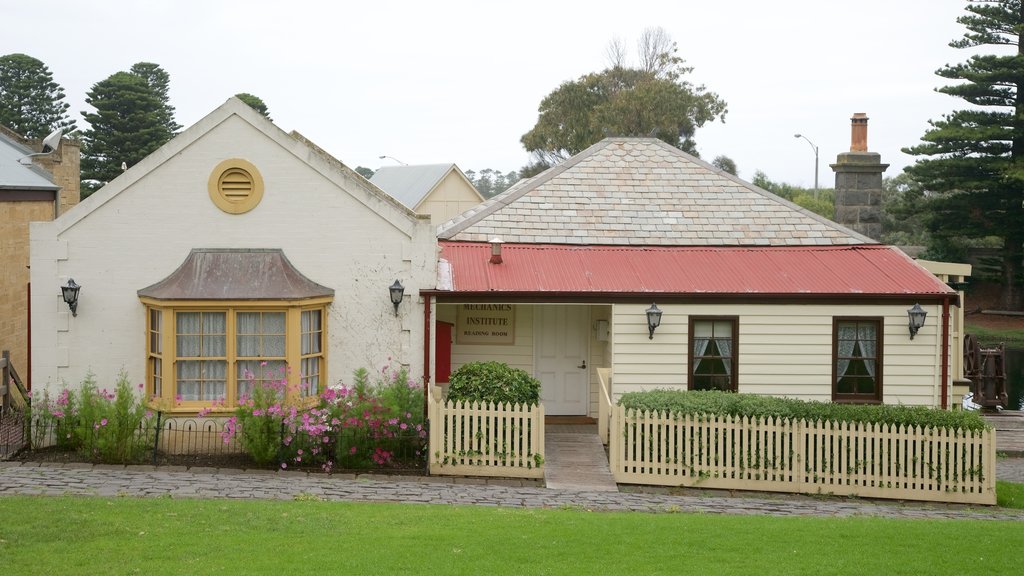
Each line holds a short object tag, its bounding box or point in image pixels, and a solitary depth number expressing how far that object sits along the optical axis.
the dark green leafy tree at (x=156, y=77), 72.12
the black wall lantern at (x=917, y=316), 17.52
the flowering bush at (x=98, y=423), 14.89
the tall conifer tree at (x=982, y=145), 47.50
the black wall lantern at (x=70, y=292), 15.69
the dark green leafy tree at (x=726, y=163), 75.38
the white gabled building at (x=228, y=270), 15.82
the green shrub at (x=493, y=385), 15.59
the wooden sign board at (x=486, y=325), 19.14
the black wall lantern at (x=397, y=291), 16.34
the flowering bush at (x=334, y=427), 14.84
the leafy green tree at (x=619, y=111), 64.00
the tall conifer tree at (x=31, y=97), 66.38
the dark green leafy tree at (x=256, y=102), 67.13
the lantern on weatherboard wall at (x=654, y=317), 17.30
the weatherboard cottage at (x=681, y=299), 17.61
